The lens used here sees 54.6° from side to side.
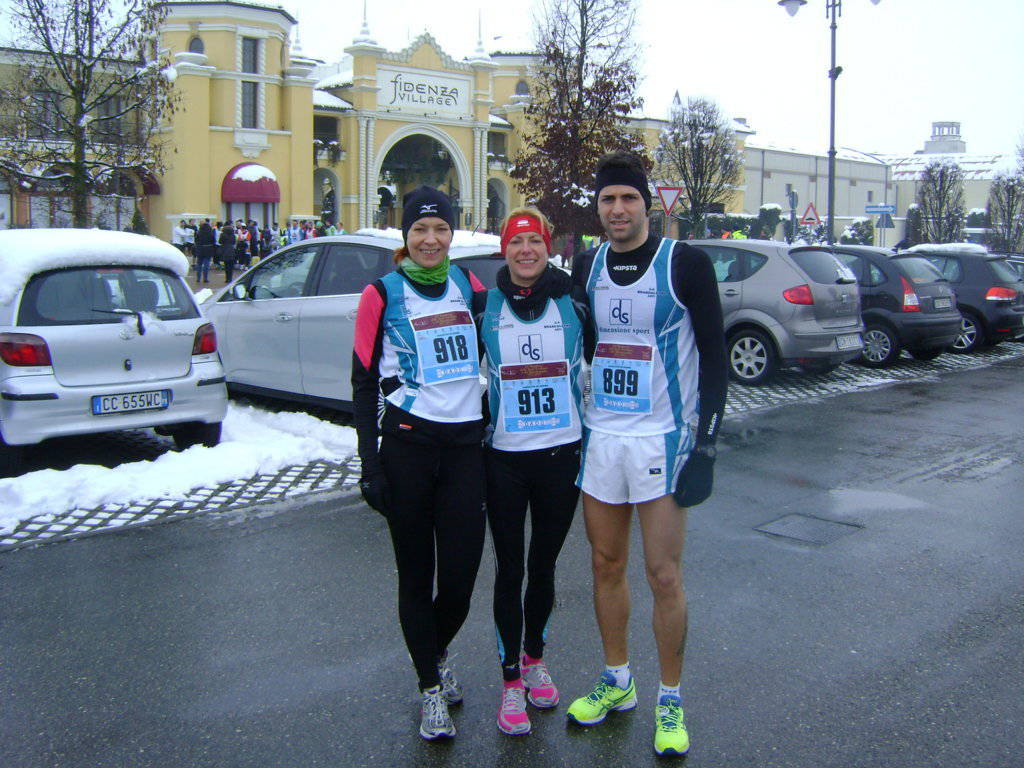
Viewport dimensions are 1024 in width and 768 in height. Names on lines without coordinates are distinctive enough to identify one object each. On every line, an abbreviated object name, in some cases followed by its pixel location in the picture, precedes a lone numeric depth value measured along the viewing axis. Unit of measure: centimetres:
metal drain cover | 589
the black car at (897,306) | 1362
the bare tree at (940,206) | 4934
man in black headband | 338
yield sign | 1866
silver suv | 1151
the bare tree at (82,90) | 1399
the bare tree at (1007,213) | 4478
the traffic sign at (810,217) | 2614
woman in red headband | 346
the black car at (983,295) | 1581
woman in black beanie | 342
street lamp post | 2306
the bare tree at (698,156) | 4738
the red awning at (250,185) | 4047
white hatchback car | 664
